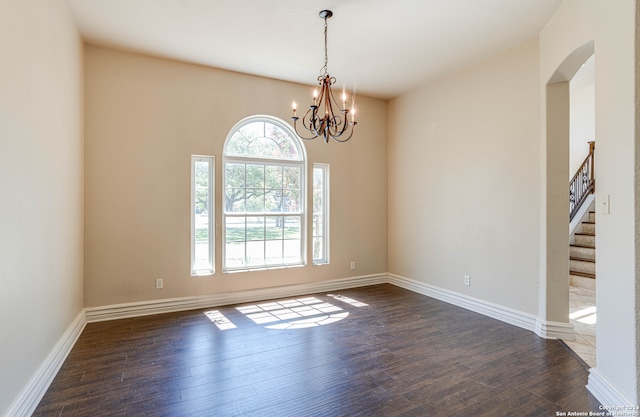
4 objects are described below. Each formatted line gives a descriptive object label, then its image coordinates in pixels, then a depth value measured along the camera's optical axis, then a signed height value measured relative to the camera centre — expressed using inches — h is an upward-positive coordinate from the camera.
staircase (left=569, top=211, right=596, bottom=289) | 199.1 -31.7
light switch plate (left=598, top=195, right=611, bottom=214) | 85.2 +1.2
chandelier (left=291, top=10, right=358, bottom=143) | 112.1 +32.8
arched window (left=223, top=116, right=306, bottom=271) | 173.2 +7.3
